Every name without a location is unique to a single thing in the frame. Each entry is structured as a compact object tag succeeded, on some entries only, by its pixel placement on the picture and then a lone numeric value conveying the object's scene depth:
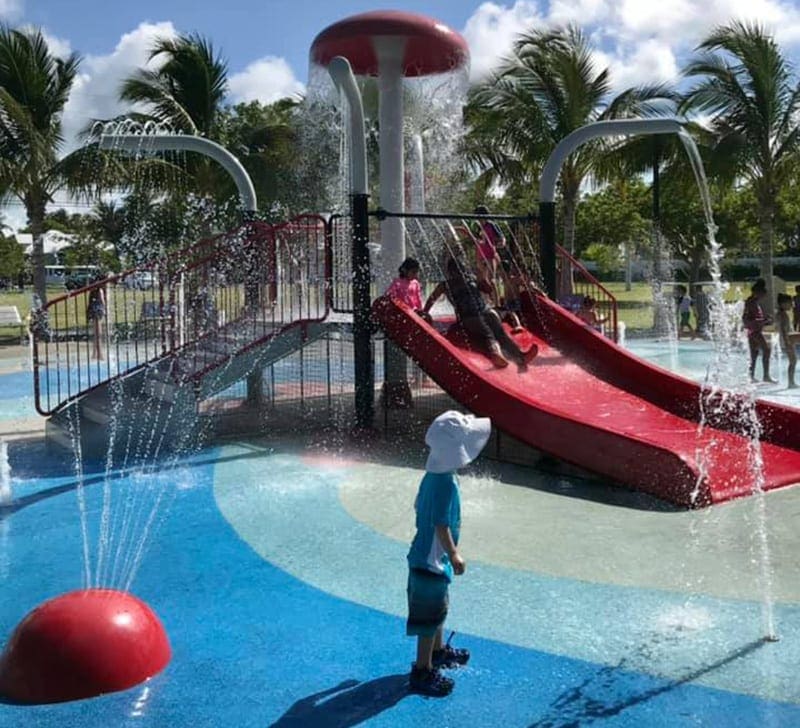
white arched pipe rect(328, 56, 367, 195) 9.73
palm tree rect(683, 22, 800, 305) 20.52
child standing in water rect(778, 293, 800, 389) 12.97
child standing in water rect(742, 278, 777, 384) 13.11
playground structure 7.55
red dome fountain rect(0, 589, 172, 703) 3.96
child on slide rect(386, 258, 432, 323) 9.93
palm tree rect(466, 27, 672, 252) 21.52
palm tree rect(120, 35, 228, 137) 22.27
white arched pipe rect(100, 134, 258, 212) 11.11
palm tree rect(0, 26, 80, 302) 19.69
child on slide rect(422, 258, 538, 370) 9.66
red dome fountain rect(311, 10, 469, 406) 10.97
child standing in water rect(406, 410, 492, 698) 3.86
